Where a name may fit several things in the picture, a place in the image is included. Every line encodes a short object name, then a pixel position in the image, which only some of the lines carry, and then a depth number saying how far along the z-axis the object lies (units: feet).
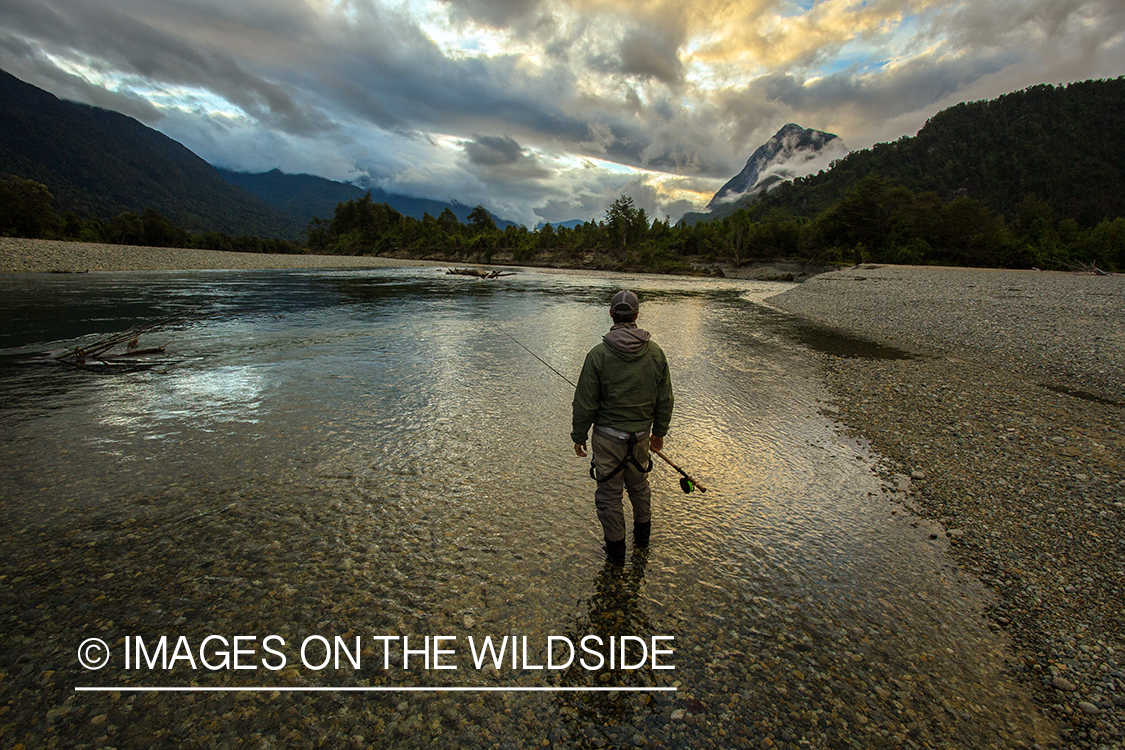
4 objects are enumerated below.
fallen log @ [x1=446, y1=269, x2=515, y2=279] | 187.42
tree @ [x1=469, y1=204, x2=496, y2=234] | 514.07
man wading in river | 15.34
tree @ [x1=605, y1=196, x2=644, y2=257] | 392.27
